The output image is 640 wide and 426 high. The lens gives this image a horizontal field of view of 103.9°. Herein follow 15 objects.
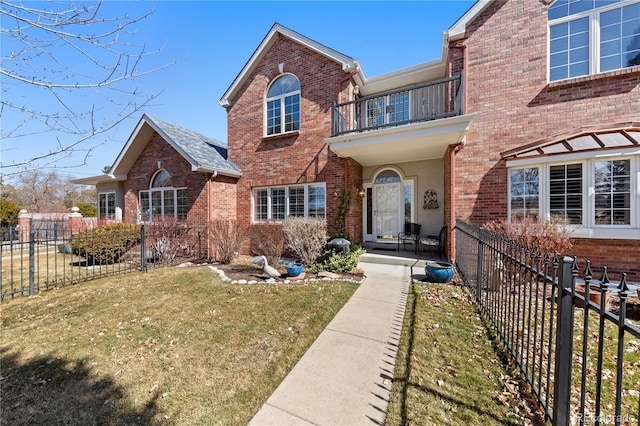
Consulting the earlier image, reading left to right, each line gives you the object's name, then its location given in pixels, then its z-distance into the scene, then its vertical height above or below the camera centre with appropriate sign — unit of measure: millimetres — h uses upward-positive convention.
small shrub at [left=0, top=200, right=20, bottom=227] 18750 -271
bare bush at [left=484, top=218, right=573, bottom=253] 5672 -555
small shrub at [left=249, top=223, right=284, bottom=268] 7836 -1008
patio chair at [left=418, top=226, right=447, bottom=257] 8344 -1056
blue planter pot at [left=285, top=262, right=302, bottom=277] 6715 -1614
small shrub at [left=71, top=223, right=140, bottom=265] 8852 -1244
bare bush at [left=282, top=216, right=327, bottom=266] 7297 -801
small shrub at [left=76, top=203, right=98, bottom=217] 22475 -37
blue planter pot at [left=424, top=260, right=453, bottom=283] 6000 -1520
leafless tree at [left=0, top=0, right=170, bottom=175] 2623 +1817
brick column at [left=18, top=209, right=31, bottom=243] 15175 -764
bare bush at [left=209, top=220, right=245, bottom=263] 8734 -1062
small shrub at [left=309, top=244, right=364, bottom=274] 7105 -1543
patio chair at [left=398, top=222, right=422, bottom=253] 9433 -927
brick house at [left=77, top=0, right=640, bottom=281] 6359 +2304
